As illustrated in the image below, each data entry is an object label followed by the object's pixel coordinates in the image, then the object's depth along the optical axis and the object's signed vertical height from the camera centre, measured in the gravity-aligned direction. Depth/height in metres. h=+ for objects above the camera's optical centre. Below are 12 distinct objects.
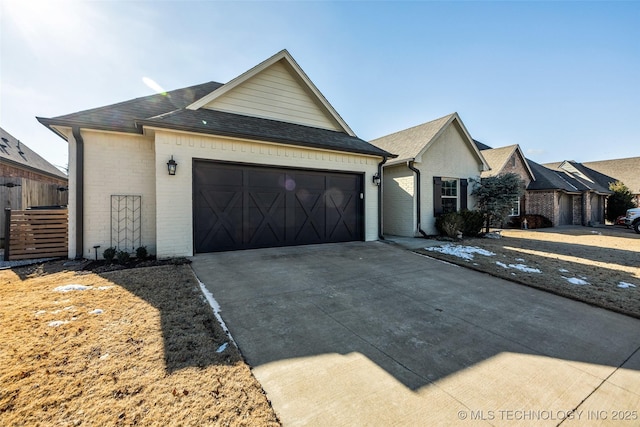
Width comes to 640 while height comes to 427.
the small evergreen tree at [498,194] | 12.23 +0.95
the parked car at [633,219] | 15.50 -0.33
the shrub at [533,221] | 17.33 -0.49
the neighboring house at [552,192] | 18.06 +1.57
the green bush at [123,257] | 6.39 -1.01
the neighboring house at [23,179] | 9.69 +1.54
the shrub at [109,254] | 6.47 -0.96
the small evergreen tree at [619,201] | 21.78 +1.01
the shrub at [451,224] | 11.05 -0.42
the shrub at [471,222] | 11.62 -0.36
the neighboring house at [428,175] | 11.11 +1.73
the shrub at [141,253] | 6.69 -0.96
